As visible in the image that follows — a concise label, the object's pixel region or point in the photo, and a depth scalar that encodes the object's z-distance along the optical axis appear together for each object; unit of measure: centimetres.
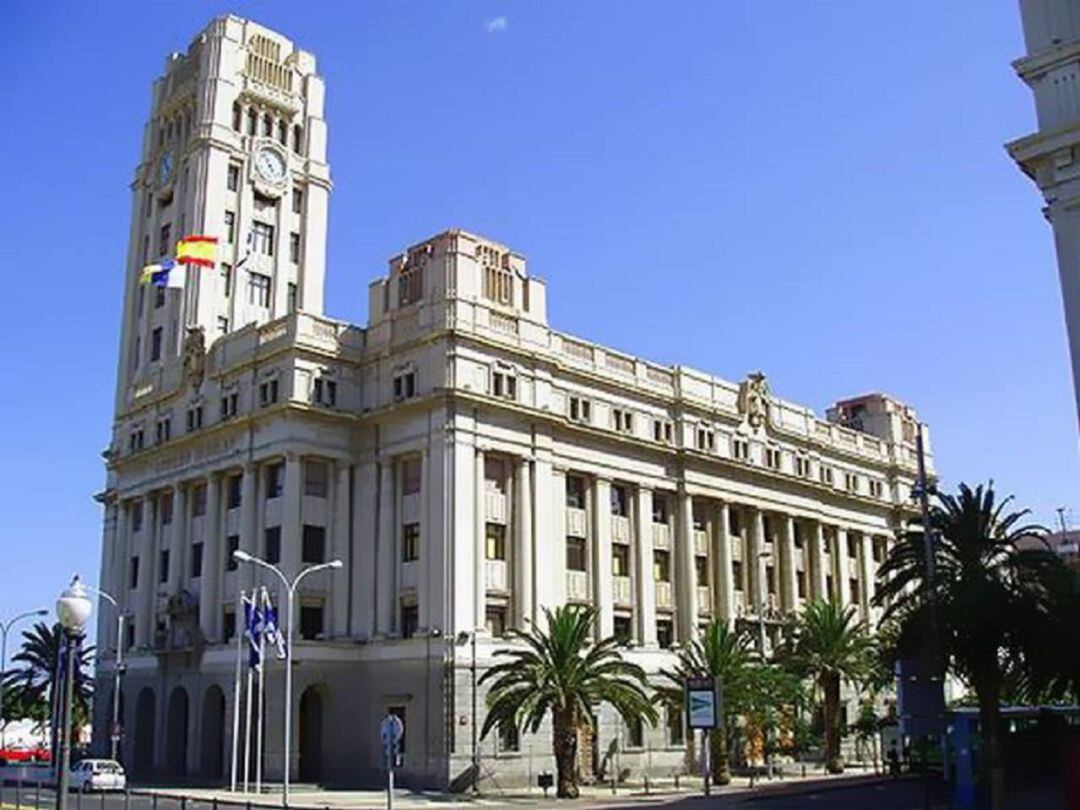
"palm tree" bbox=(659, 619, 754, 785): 5488
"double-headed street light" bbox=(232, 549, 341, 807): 4483
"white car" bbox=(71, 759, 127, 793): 5309
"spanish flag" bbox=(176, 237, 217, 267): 6942
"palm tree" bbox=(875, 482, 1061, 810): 3428
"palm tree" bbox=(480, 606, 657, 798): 4769
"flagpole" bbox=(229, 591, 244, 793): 5132
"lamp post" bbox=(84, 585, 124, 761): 6196
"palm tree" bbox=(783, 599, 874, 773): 6488
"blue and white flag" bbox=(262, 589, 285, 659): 4800
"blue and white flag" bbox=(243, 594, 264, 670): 4831
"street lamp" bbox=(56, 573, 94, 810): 1922
